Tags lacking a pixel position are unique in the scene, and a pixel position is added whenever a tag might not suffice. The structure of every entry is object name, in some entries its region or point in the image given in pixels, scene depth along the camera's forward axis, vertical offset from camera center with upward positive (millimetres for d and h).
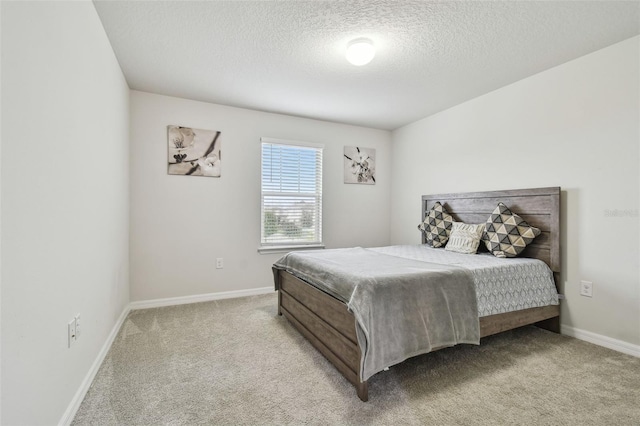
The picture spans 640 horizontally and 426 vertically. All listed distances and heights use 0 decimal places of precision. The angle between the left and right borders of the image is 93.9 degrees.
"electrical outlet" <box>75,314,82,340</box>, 1639 -650
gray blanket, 1711 -589
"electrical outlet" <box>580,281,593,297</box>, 2510 -656
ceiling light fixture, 2262 +1220
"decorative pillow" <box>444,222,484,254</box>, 3123 -295
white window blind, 3992 +221
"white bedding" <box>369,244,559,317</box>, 2211 -561
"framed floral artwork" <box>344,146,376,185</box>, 4504 +695
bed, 1738 -684
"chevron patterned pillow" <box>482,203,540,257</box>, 2756 -211
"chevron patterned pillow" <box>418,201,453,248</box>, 3572 -187
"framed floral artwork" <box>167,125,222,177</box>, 3469 +688
